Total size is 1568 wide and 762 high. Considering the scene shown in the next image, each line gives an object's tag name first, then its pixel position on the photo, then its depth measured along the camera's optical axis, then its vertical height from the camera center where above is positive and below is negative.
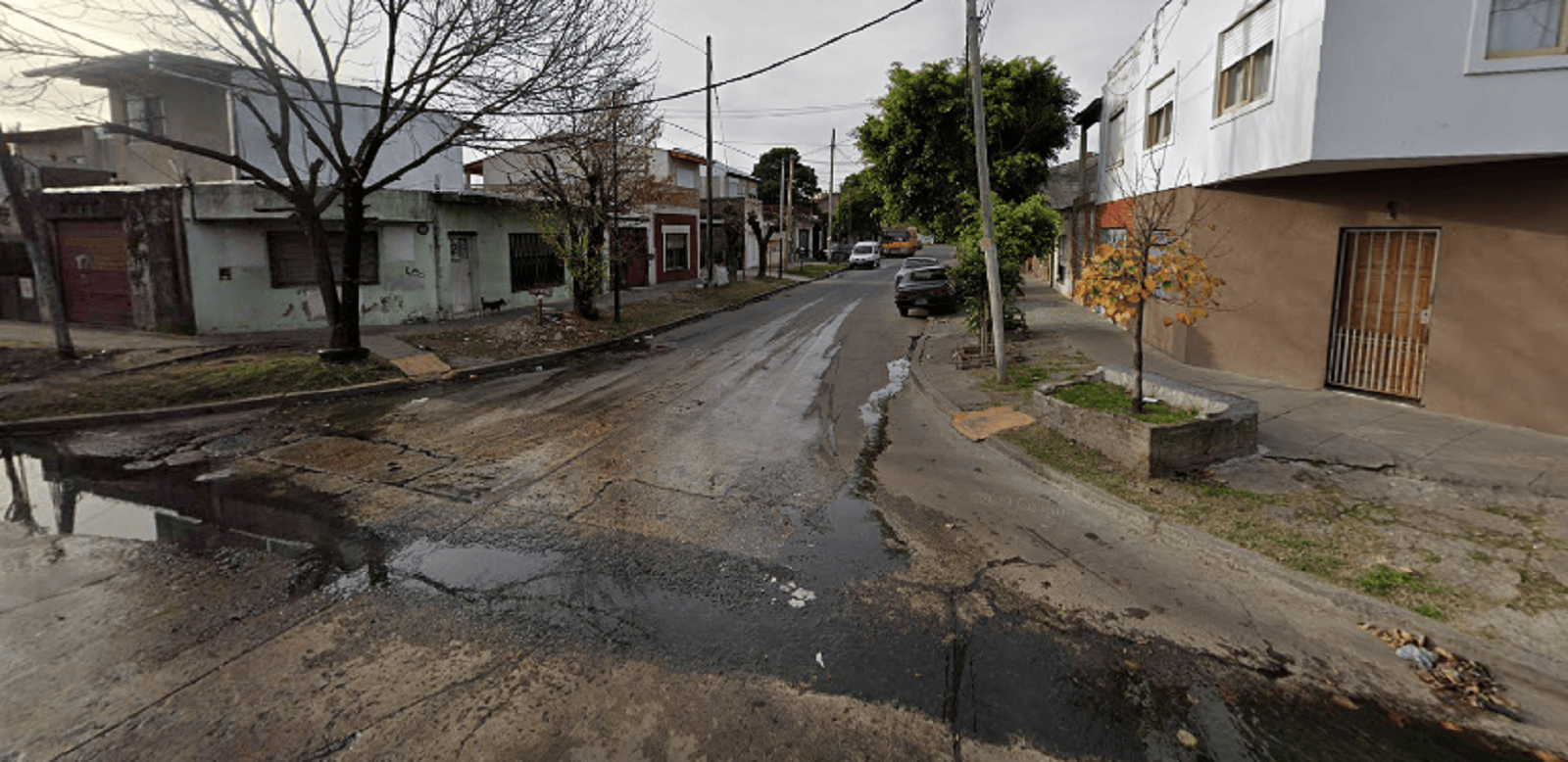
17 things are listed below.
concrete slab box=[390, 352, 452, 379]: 12.55 -1.67
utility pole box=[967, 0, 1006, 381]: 11.09 +0.53
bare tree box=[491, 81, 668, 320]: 17.36 +1.73
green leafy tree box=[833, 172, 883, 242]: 66.06 +4.65
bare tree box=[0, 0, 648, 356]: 11.67 +2.98
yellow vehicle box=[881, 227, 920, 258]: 66.62 +1.79
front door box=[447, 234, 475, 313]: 19.53 -0.14
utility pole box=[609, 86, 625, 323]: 17.39 +1.58
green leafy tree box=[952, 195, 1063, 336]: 13.61 +0.42
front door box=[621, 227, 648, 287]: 28.45 +0.07
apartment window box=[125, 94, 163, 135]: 18.70 +3.83
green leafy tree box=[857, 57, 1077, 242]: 22.97 +4.10
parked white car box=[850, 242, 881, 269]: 50.25 +0.80
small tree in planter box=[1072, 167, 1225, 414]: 7.64 -0.10
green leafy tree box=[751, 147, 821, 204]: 73.11 +9.23
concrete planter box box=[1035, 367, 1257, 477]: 7.08 -1.61
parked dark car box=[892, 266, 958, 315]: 21.33 -0.67
